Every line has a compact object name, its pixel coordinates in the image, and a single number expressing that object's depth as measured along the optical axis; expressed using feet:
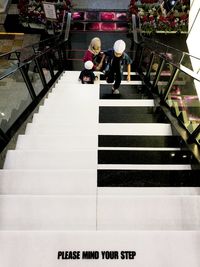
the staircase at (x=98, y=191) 7.07
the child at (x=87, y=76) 18.35
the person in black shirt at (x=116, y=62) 15.24
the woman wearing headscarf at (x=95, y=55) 16.92
